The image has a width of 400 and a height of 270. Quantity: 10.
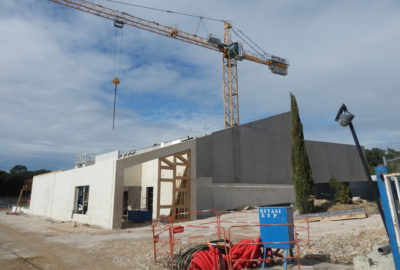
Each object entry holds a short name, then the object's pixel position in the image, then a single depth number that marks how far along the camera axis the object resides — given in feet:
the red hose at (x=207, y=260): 21.76
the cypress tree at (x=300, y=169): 59.00
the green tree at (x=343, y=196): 65.70
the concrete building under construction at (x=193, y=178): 59.67
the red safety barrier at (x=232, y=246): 22.45
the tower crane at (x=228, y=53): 138.18
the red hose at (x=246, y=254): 23.00
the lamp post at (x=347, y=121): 15.13
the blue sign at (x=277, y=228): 21.93
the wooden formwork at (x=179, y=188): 63.00
